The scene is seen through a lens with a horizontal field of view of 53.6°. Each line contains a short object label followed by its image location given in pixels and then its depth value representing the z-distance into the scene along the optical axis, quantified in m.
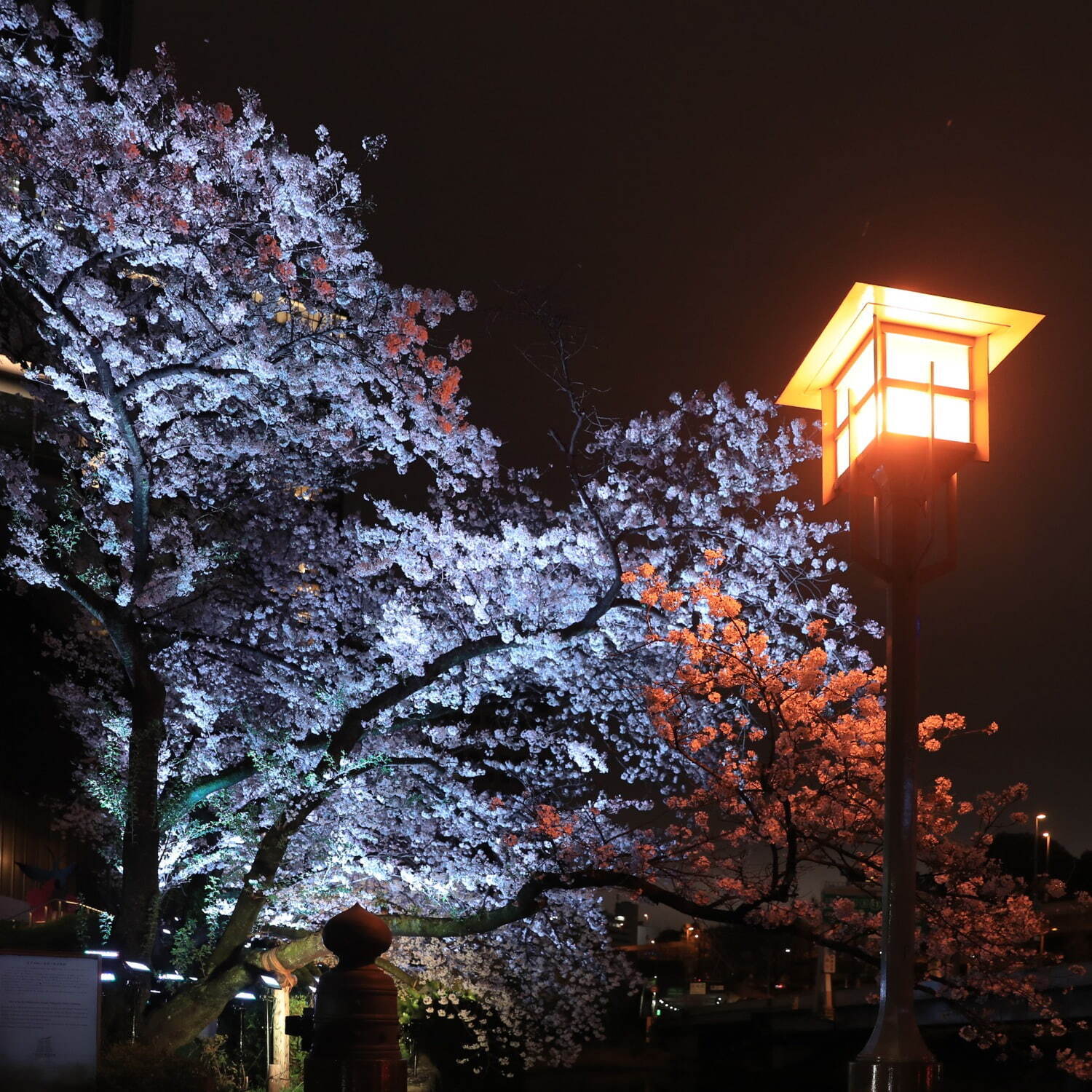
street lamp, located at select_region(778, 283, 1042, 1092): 5.52
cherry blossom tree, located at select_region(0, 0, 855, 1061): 11.26
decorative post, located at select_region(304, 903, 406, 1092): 4.97
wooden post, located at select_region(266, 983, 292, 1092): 14.65
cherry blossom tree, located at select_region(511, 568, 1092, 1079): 9.09
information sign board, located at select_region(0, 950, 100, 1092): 7.59
